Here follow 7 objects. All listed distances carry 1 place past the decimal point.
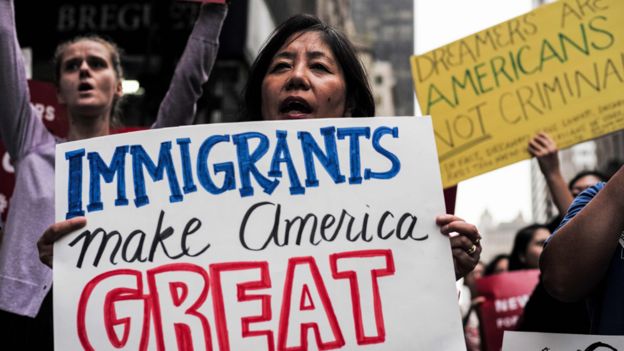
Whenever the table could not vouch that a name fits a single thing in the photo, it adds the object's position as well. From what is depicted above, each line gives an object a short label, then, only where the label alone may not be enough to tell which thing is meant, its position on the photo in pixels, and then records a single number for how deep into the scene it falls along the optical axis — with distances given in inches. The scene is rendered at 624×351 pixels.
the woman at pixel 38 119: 98.7
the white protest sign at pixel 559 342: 77.9
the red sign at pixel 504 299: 200.8
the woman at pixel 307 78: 91.4
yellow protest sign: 138.9
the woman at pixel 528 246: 202.2
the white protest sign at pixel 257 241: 76.4
